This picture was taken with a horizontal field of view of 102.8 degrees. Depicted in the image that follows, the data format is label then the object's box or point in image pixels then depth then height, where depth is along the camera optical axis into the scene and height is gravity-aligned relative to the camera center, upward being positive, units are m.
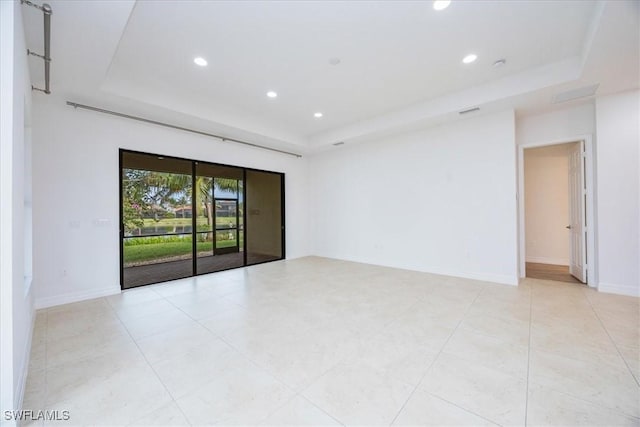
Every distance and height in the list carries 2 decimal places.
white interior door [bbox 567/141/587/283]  4.46 +0.00
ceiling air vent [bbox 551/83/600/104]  3.69 +1.79
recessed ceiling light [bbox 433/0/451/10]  2.46 +2.05
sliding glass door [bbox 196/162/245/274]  5.94 -0.01
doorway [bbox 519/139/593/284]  5.13 +0.01
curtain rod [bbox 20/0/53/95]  2.14 +1.72
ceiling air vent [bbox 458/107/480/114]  4.30 +1.79
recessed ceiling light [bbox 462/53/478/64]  3.37 +2.08
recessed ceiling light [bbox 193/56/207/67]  3.33 +2.05
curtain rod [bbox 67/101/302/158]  3.86 +1.69
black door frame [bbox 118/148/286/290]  4.25 +0.06
